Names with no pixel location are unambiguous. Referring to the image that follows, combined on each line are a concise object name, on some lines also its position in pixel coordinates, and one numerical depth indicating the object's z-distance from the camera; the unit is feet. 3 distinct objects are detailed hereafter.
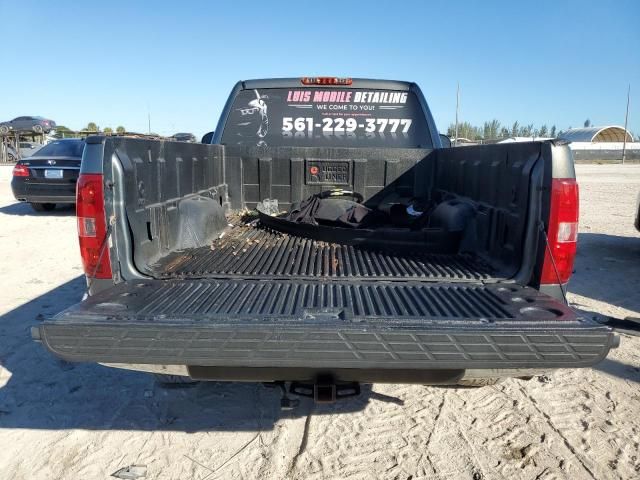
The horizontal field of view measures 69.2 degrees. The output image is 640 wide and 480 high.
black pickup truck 6.10
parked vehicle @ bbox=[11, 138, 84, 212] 33.63
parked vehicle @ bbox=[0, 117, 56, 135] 89.92
